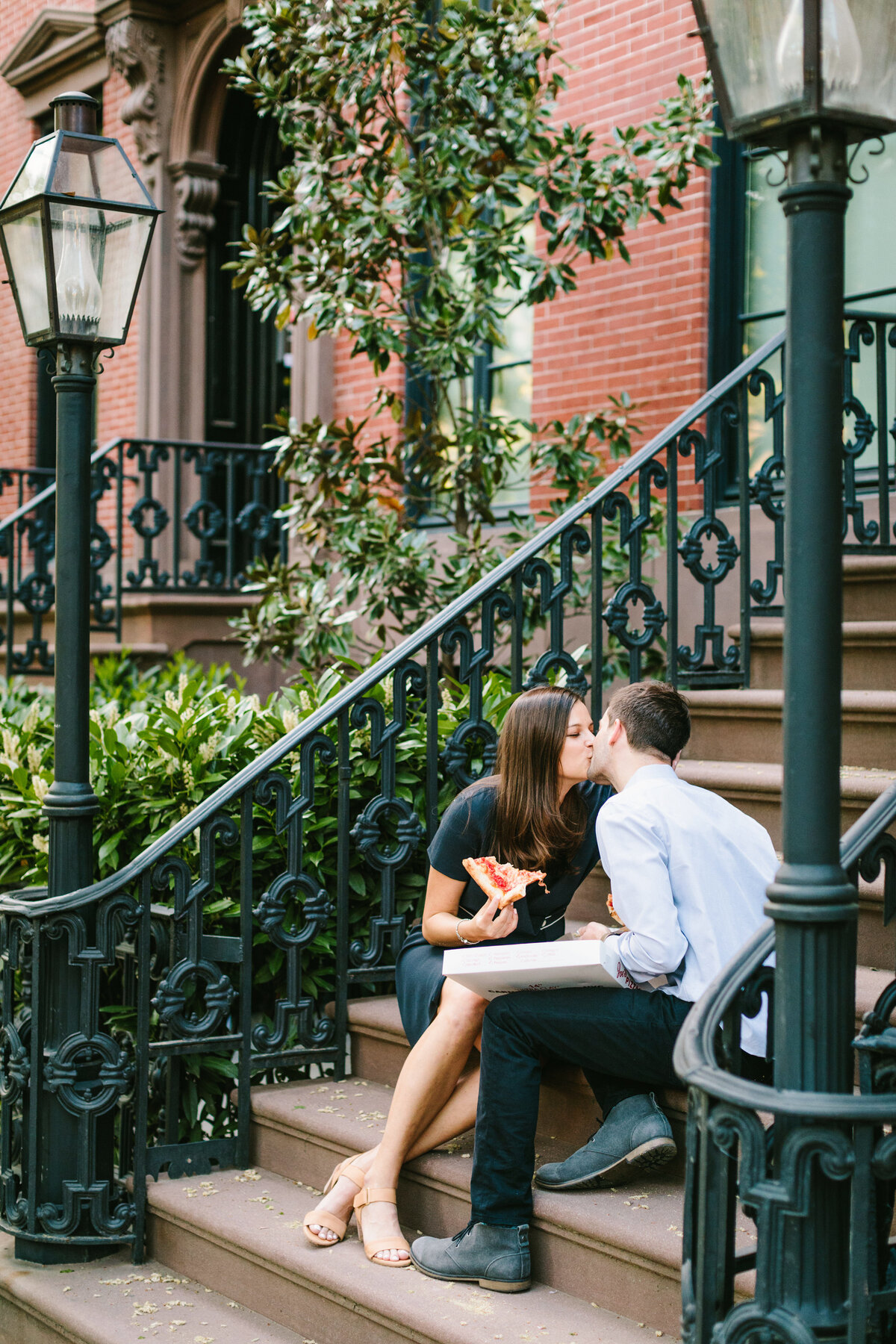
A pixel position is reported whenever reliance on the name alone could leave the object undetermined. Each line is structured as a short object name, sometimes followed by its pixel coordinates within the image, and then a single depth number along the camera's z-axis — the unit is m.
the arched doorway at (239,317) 11.88
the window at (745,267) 7.23
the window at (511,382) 8.61
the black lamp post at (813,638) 2.43
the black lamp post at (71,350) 4.30
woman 3.82
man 3.38
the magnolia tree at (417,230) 6.62
